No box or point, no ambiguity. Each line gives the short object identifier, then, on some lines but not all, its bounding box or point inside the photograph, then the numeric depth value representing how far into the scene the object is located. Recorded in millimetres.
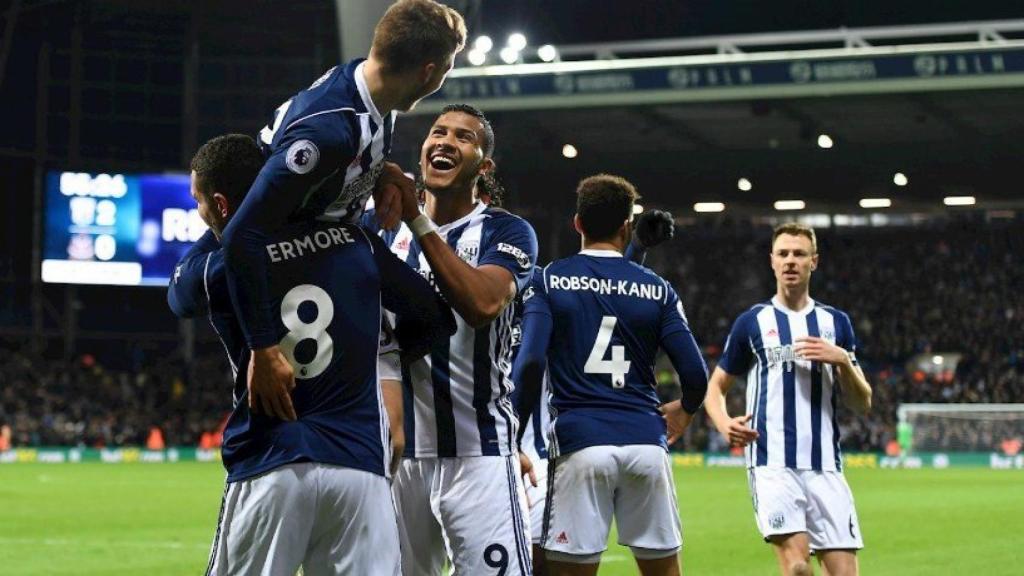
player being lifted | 3516
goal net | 32375
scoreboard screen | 33469
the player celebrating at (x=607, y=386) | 6012
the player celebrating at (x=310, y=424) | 3625
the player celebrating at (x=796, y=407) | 7332
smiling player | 4816
